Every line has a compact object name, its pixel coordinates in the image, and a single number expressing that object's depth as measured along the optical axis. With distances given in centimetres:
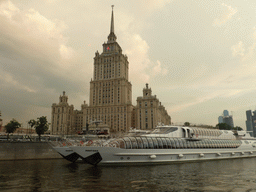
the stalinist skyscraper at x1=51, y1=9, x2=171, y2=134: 15788
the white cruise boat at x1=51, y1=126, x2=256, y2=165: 3988
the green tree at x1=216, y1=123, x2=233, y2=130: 16938
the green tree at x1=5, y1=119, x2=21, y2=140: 7849
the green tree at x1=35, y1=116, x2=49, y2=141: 8366
